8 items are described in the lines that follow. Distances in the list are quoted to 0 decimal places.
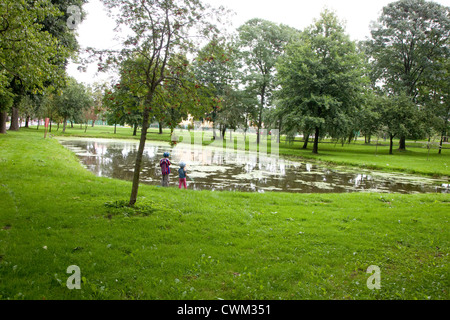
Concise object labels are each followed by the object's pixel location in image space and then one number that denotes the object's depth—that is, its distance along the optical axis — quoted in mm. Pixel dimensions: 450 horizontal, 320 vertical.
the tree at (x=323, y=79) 30672
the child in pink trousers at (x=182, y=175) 11836
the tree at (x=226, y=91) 47438
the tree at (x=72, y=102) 47591
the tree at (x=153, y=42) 7234
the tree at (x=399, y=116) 34906
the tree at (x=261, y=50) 45562
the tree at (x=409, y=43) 38625
